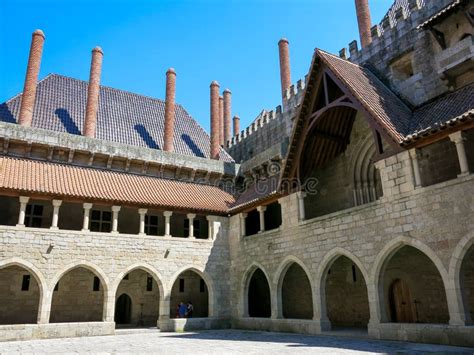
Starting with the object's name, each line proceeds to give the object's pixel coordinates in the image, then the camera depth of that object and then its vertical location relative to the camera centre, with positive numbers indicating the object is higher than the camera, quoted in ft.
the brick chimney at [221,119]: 100.69 +44.71
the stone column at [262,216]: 57.21 +11.21
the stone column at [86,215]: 53.01 +10.98
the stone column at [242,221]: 62.13 +11.46
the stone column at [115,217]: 55.09 +11.11
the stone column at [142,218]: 56.99 +11.27
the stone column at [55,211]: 51.26 +11.33
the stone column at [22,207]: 49.18 +11.44
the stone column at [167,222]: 58.90 +10.95
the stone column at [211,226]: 62.95 +10.98
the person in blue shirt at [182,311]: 58.85 -1.77
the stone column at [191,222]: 60.59 +11.22
